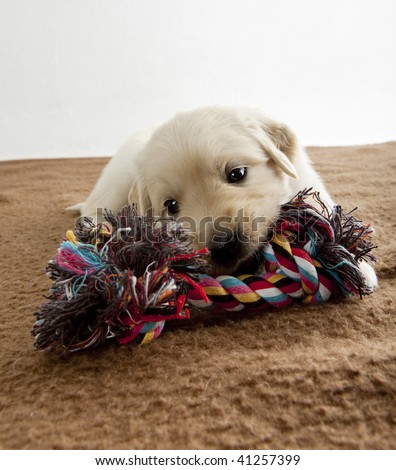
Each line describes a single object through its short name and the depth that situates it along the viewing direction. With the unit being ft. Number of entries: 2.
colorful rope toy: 0.91
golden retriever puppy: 1.13
